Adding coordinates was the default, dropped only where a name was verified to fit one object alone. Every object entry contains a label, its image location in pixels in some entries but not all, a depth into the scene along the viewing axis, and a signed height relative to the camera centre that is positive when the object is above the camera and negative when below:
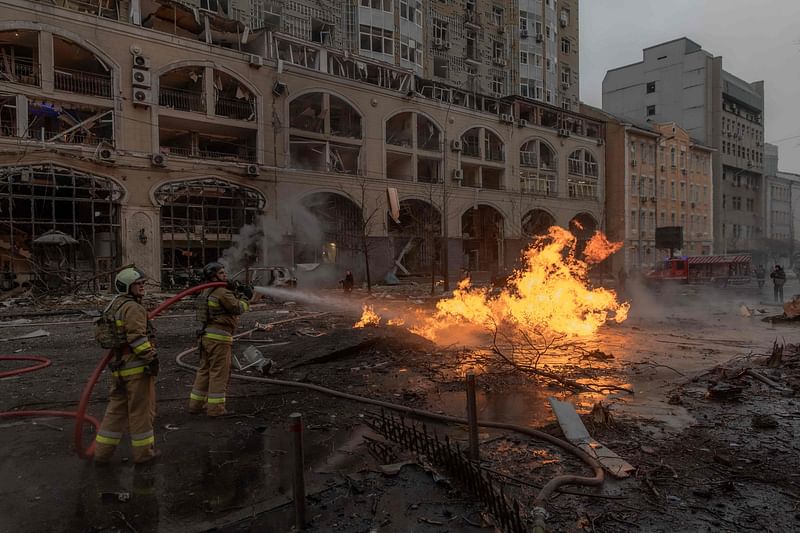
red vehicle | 37.38 -1.30
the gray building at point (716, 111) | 67.68 +20.49
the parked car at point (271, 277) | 25.45 -0.85
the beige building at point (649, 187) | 54.25 +7.81
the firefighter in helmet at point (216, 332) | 6.59 -0.95
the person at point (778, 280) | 23.94 -1.36
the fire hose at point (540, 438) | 4.02 -2.01
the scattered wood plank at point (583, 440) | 5.03 -2.13
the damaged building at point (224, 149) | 24.23 +7.16
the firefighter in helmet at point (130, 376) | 5.02 -1.16
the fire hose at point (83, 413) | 5.07 -1.61
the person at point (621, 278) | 30.62 -1.46
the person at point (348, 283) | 26.95 -1.32
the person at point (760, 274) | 36.04 -1.90
